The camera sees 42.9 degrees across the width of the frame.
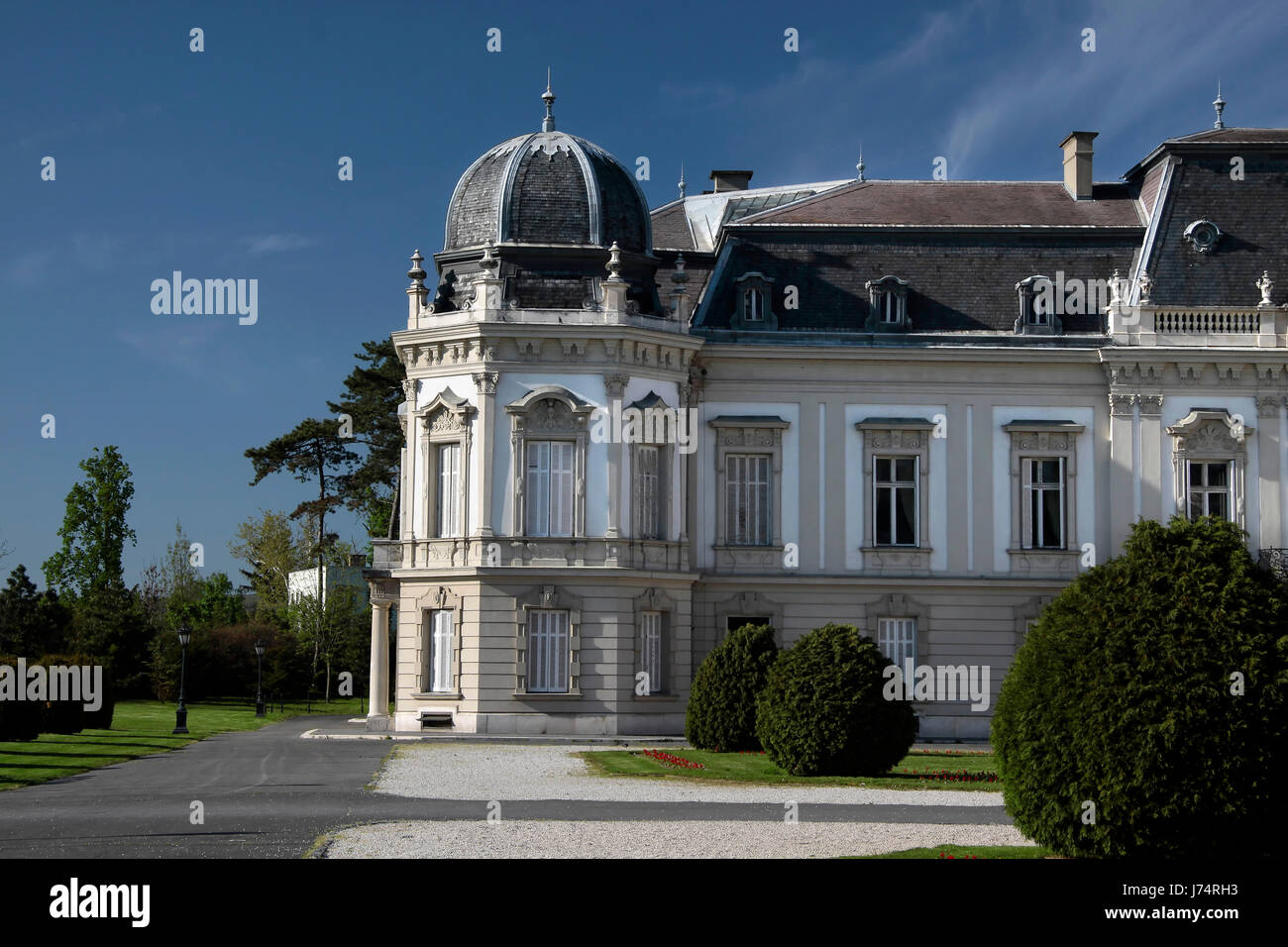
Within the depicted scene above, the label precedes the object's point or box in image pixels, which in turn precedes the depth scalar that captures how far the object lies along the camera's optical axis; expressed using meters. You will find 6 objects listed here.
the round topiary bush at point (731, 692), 32.72
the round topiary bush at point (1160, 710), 14.45
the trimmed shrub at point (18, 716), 32.25
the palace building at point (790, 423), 39.69
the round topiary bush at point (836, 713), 26.75
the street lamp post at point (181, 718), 41.31
